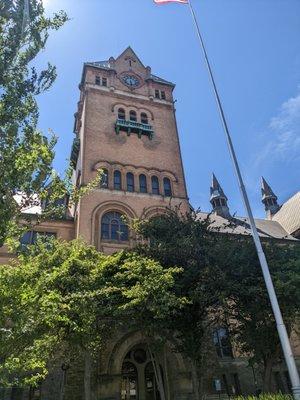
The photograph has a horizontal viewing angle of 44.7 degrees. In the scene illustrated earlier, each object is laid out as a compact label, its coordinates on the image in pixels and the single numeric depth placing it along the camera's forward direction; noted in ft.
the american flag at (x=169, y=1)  47.85
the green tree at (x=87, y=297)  38.11
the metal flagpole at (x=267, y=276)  29.11
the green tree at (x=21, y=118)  28.02
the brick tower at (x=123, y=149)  86.79
